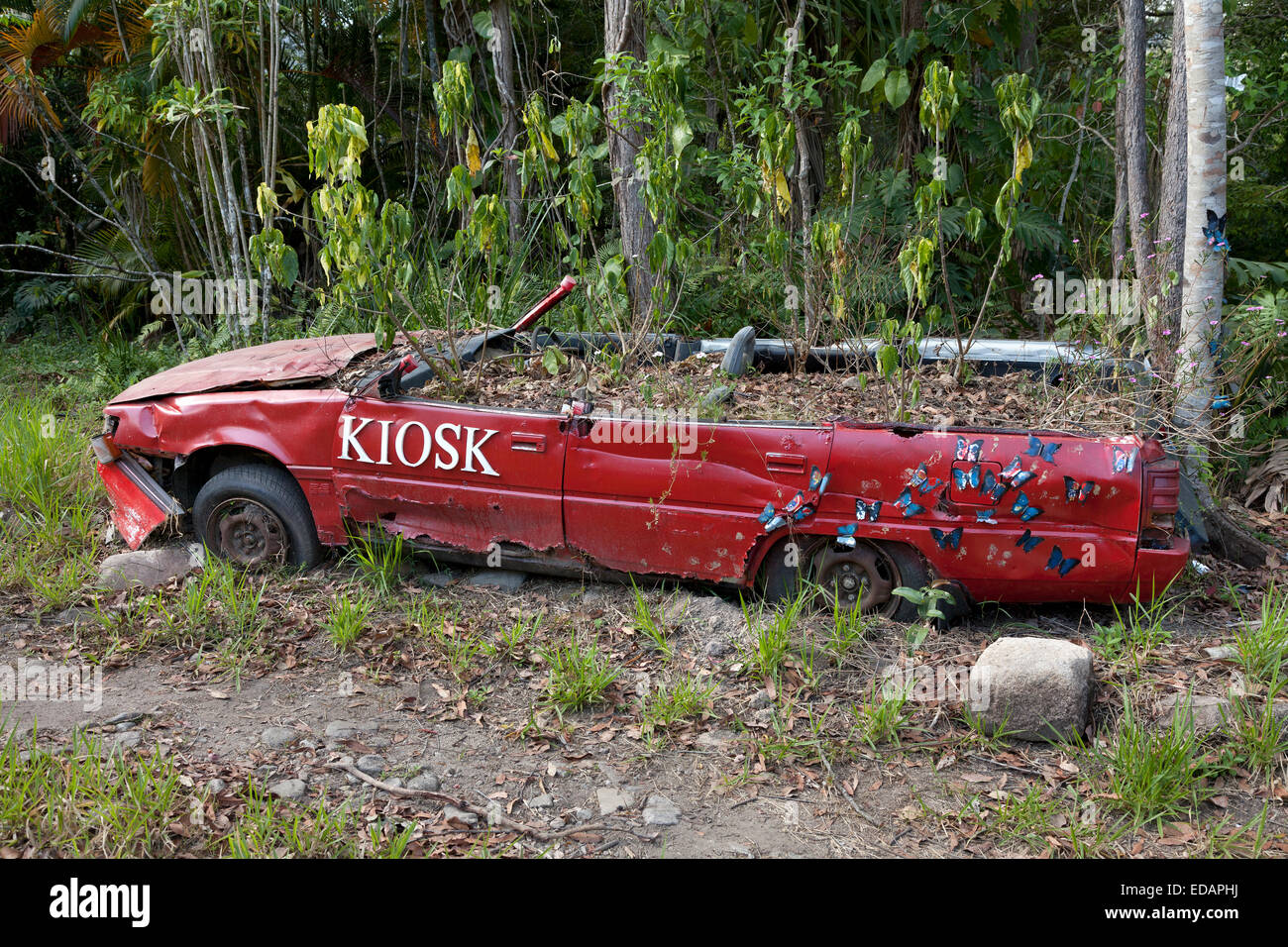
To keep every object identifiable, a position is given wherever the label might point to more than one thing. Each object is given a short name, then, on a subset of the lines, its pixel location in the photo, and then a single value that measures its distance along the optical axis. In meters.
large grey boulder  3.72
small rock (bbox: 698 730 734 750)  3.85
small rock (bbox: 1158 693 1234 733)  3.62
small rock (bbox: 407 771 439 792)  3.60
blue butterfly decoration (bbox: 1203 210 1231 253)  5.06
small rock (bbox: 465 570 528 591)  5.01
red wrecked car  4.08
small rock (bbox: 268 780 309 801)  3.50
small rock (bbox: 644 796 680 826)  3.44
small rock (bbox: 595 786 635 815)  3.50
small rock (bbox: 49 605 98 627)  4.86
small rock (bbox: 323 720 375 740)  3.94
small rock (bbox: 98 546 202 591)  5.12
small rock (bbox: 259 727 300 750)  3.85
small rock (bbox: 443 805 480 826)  3.42
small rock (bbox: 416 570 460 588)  5.05
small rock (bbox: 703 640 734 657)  4.38
